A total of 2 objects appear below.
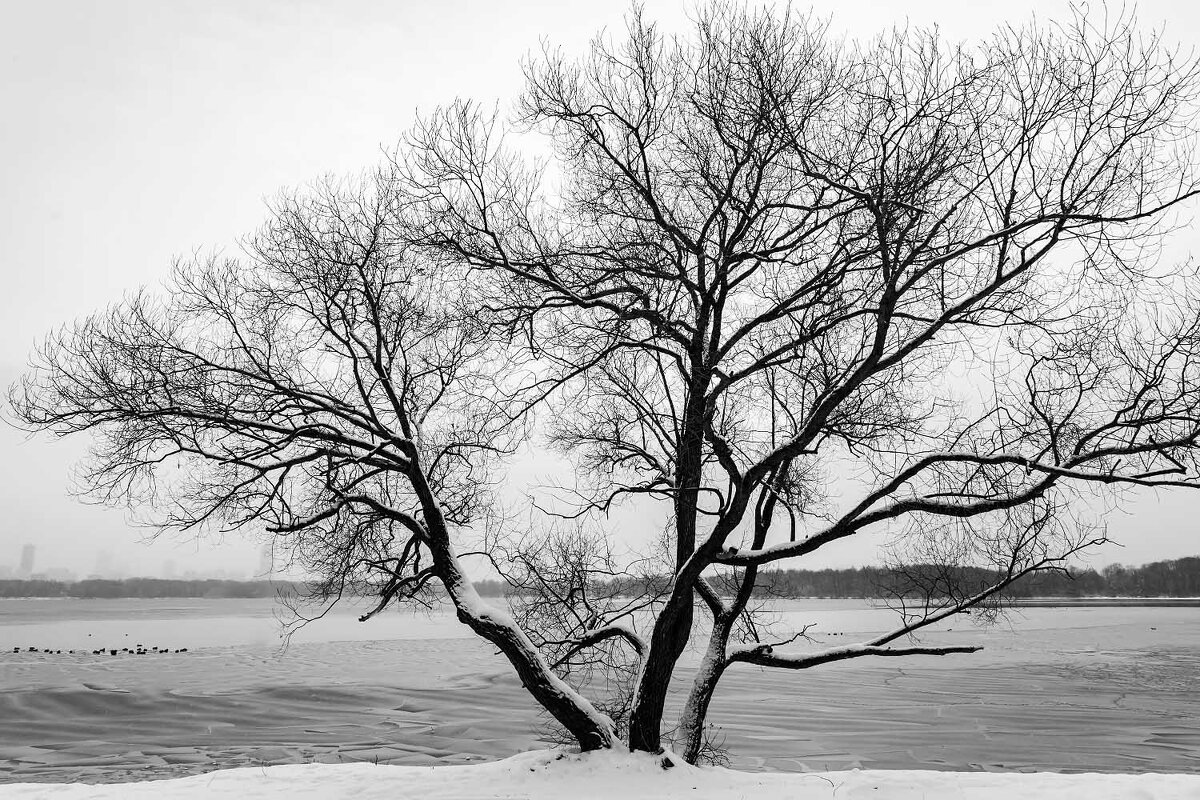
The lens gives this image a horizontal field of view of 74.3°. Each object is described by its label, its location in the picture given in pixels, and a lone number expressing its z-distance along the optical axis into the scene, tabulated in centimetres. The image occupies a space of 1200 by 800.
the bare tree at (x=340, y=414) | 986
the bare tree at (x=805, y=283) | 855
